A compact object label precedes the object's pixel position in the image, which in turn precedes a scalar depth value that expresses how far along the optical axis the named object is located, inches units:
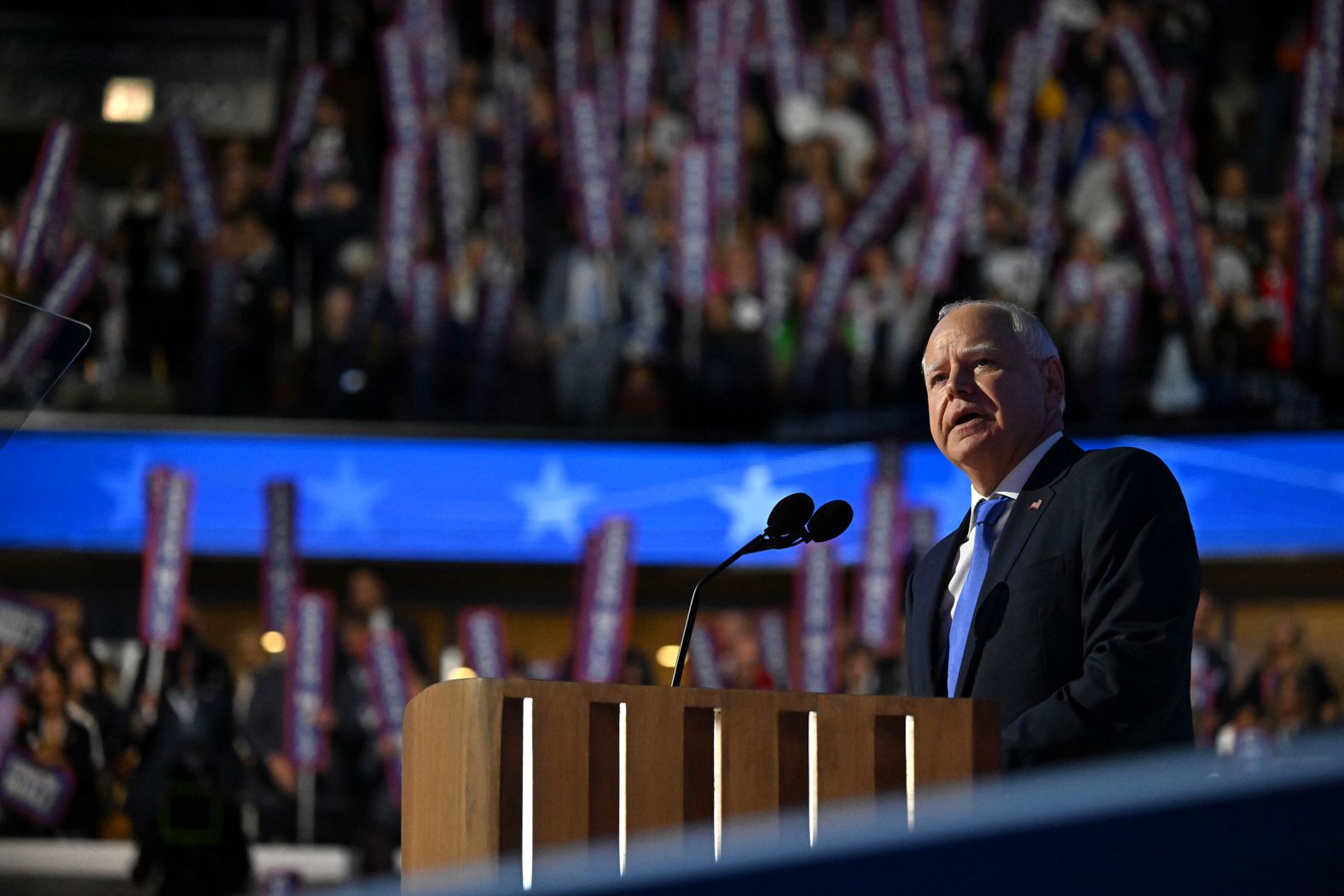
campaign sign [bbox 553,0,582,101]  692.7
